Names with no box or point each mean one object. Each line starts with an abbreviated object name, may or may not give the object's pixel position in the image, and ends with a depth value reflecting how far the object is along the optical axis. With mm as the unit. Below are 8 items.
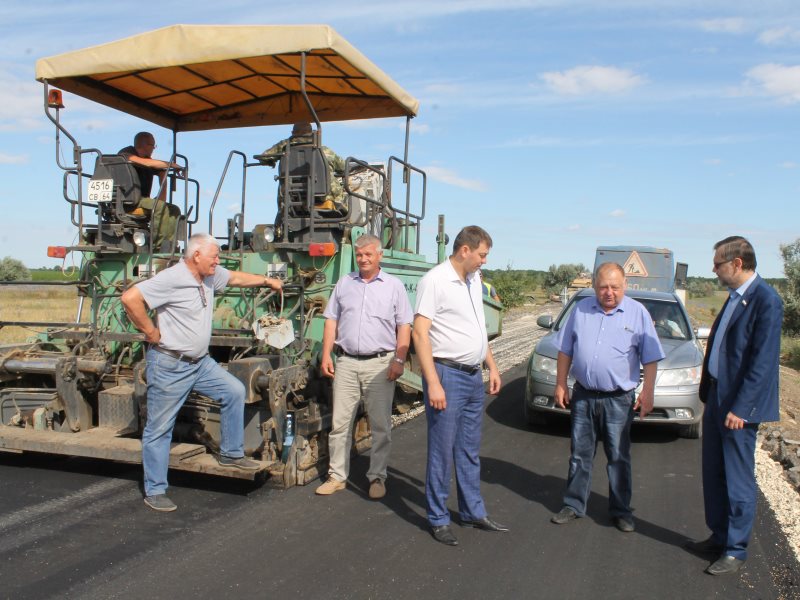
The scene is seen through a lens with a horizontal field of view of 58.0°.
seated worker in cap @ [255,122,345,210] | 6923
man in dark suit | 4246
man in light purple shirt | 5617
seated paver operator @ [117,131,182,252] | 7355
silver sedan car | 7555
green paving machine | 5805
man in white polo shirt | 4668
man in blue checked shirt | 4996
